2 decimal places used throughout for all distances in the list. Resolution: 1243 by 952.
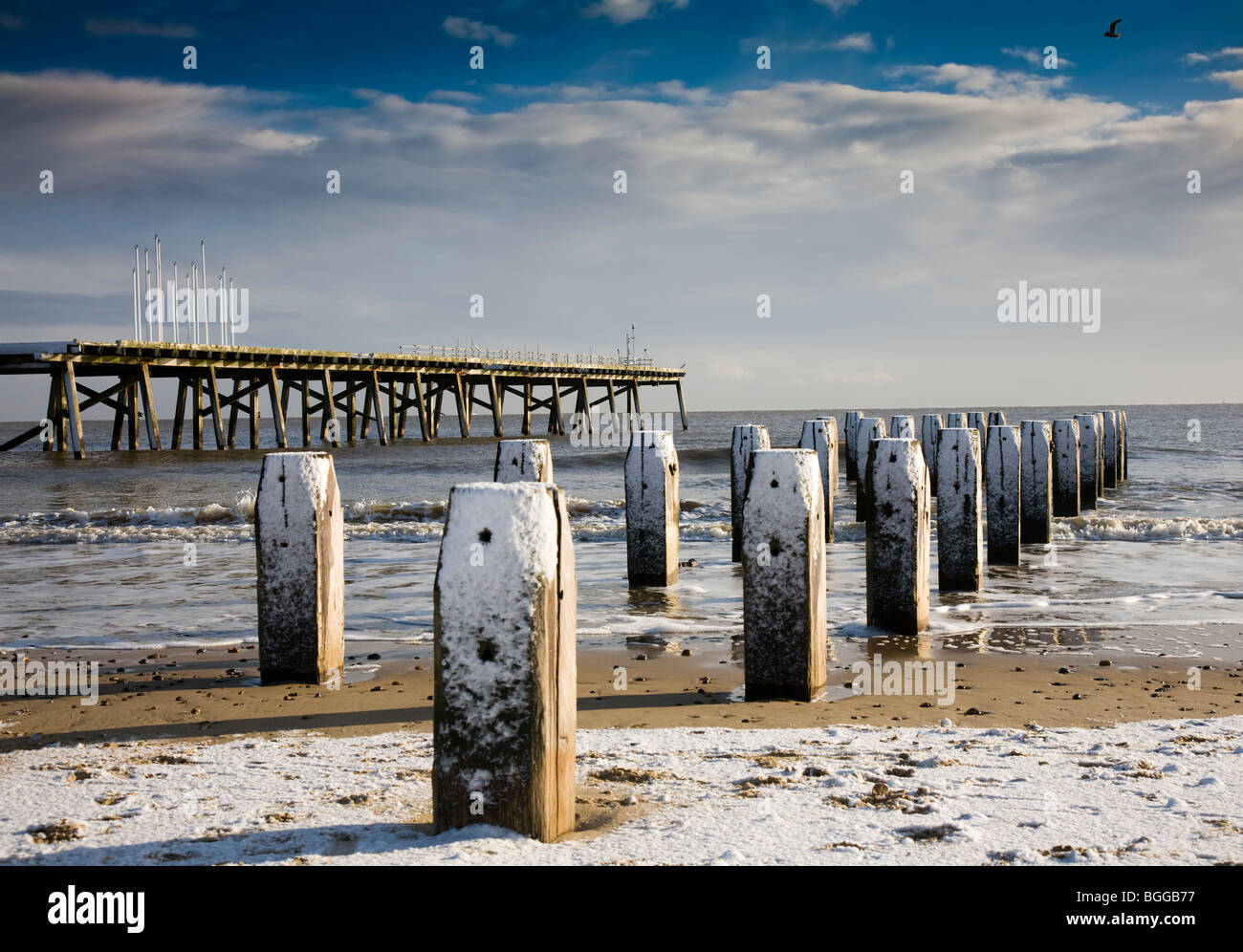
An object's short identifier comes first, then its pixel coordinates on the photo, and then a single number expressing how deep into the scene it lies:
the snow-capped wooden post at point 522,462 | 6.87
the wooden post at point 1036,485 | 11.26
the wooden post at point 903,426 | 14.45
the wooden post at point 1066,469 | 13.79
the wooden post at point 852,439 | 19.62
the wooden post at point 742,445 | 11.16
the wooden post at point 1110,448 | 20.45
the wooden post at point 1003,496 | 9.88
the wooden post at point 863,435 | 12.05
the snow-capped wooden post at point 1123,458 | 22.61
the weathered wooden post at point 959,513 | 8.23
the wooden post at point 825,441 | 14.02
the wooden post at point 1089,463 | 15.81
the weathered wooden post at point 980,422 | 19.52
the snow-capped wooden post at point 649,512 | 8.77
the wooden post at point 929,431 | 14.83
